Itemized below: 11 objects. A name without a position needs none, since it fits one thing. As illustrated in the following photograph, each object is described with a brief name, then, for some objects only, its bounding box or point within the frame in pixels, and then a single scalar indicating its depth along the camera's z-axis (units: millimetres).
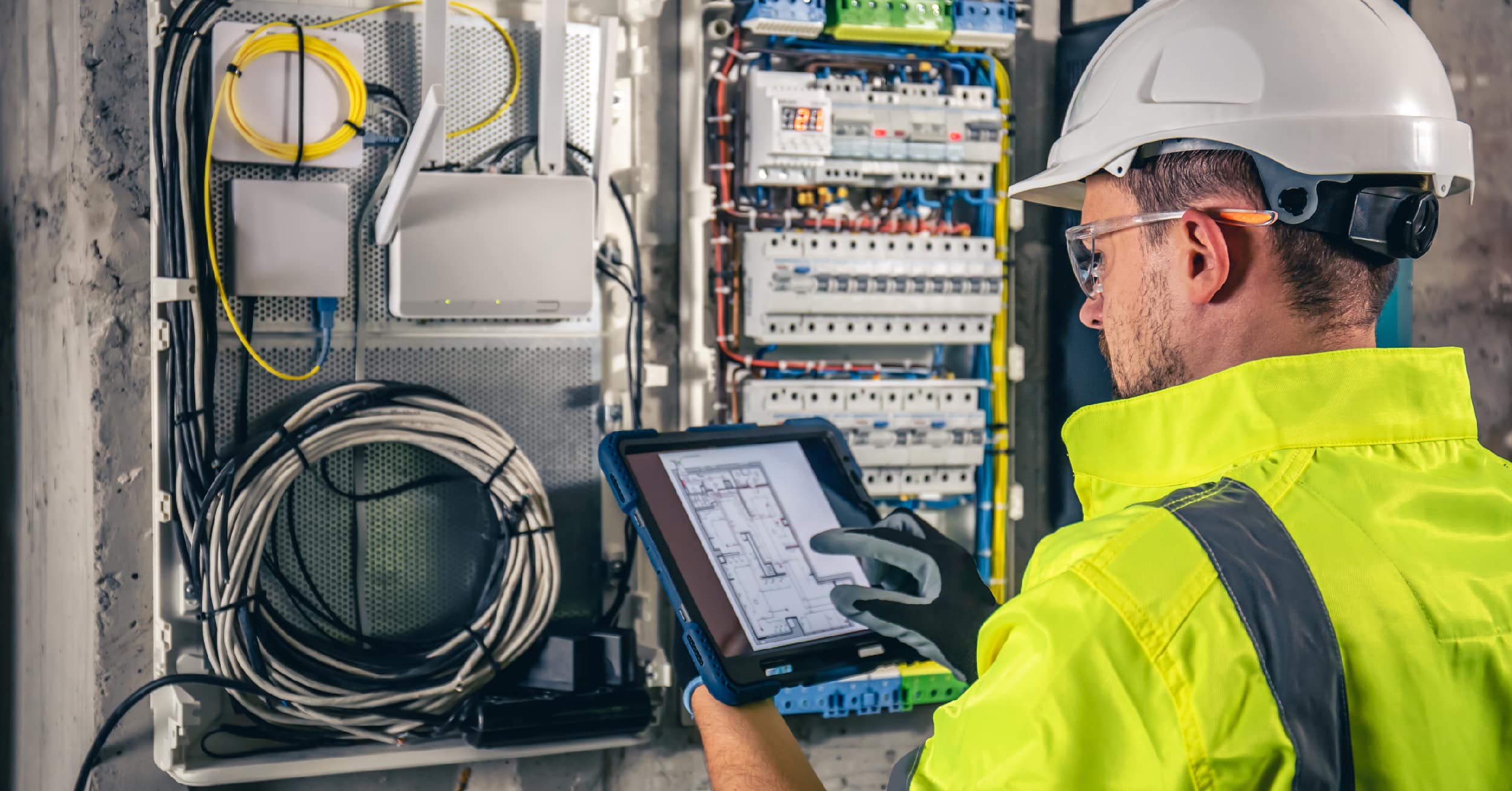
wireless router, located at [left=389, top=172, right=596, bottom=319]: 2121
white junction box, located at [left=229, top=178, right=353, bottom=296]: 2059
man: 862
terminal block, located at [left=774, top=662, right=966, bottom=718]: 2369
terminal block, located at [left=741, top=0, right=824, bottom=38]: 2312
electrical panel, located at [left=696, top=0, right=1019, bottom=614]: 2359
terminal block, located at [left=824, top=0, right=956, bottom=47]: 2355
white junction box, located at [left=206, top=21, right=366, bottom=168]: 2051
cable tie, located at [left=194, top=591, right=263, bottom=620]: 2002
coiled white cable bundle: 2018
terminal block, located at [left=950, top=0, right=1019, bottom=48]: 2447
